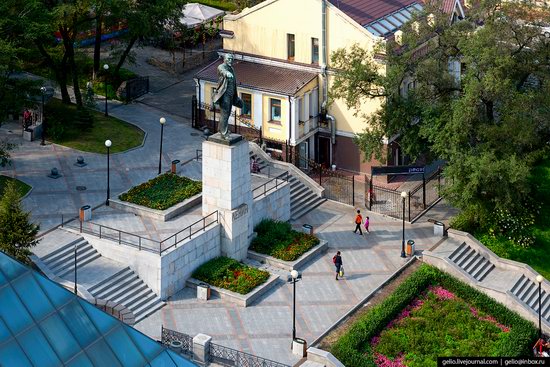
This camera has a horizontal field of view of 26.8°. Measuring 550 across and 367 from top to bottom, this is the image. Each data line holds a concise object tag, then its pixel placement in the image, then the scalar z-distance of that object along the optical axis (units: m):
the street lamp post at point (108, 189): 58.61
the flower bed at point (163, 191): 60.12
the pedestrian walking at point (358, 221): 62.03
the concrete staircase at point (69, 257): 54.16
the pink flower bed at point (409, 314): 51.84
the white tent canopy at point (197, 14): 87.62
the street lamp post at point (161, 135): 63.26
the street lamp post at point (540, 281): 55.41
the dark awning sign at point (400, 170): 65.38
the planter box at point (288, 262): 58.38
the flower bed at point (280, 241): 59.19
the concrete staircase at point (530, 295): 58.16
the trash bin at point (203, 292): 55.19
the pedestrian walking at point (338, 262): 57.53
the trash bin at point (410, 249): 60.59
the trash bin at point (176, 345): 49.31
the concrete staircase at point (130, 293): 53.44
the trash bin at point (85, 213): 57.72
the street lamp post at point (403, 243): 59.56
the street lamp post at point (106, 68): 73.00
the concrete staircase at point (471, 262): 60.28
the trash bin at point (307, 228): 61.47
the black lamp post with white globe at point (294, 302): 50.50
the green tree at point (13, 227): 50.78
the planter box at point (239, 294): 54.88
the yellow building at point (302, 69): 68.75
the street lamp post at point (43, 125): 68.06
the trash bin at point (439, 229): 62.91
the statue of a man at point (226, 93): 56.69
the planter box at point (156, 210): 59.08
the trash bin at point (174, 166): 64.25
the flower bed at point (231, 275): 55.78
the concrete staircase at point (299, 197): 64.69
